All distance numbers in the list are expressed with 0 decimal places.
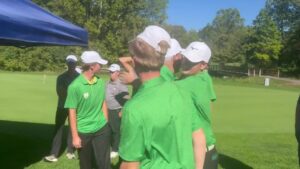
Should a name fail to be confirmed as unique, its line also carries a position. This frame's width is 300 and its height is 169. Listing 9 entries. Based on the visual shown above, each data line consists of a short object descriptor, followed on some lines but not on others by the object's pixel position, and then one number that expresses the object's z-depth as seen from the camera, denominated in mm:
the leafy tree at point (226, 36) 57247
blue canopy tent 3792
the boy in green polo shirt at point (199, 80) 2719
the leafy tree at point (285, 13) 61857
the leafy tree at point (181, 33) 76121
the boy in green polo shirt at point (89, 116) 4057
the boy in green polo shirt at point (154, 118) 1787
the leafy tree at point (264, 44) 45393
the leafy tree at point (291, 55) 42641
